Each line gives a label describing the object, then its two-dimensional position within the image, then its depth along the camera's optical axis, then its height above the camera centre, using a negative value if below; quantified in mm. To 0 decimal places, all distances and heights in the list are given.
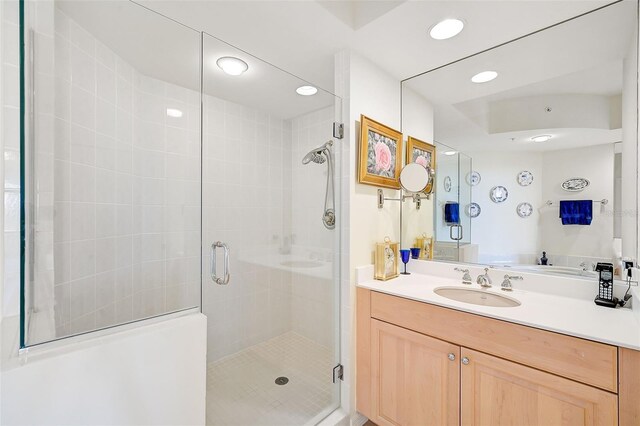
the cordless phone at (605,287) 1221 -348
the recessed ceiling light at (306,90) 1692 +774
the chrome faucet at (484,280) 1570 -403
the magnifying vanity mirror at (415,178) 1900 +244
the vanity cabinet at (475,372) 931 -677
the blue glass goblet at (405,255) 1899 -306
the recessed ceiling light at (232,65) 1382 +781
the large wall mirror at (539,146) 1295 +380
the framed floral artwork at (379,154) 1662 +386
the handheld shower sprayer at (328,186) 1693 +165
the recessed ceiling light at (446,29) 1383 +982
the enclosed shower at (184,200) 893 +50
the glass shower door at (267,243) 1383 -182
